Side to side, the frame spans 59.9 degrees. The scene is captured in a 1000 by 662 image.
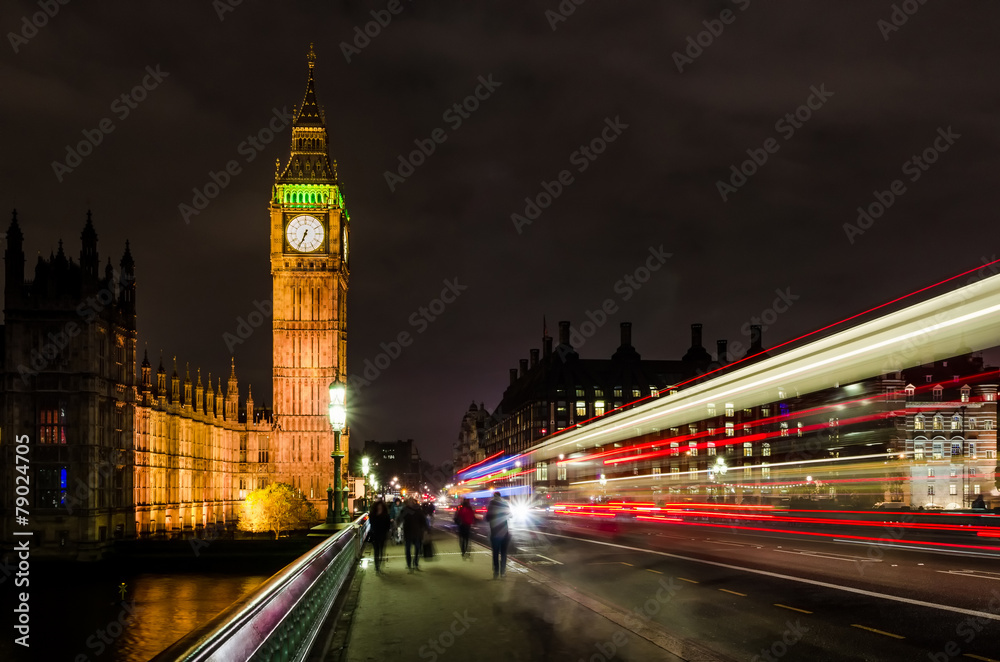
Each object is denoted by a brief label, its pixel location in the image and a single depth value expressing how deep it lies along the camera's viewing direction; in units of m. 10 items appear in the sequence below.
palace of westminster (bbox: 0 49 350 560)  60.00
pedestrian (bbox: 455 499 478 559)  24.36
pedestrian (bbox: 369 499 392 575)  23.11
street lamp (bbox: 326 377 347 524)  27.72
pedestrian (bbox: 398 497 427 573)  21.66
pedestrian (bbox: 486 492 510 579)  19.12
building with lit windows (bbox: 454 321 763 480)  141.12
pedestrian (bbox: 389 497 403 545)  35.34
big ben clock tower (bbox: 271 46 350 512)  103.44
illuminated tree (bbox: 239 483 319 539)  85.56
